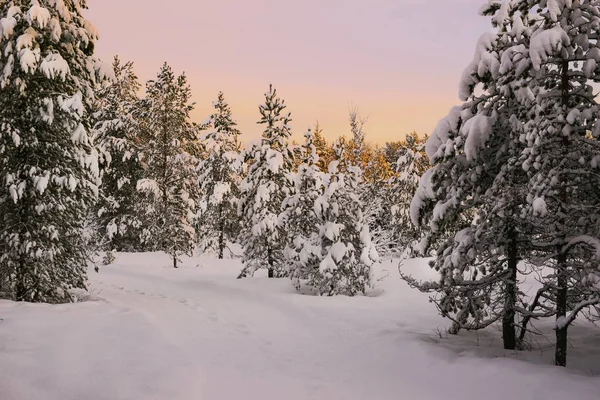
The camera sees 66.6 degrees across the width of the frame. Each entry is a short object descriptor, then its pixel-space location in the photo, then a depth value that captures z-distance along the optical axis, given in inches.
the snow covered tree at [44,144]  385.1
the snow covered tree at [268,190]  642.8
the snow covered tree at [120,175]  1103.6
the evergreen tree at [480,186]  258.5
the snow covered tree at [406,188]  1088.5
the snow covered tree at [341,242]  509.0
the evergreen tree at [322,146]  1455.0
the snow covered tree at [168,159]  983.0
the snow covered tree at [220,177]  985.5
